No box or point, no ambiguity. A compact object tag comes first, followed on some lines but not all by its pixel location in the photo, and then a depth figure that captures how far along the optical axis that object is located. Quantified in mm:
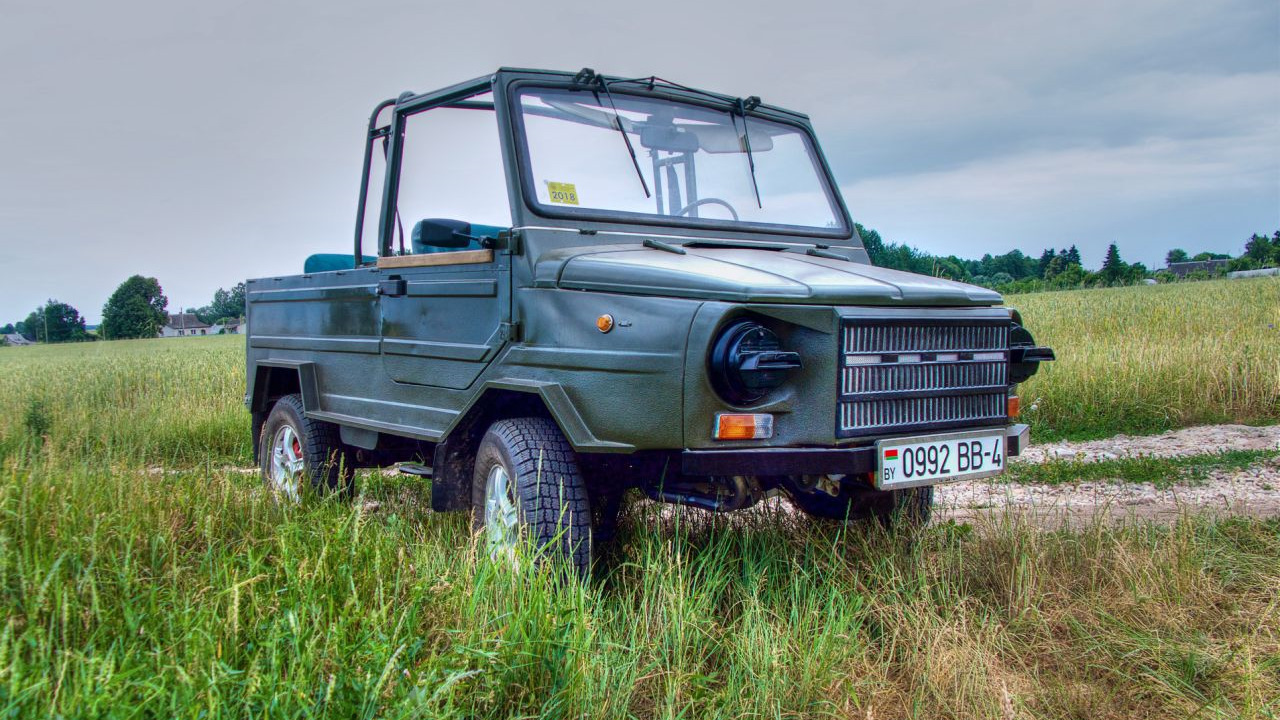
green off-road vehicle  3496
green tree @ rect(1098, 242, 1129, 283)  41378
